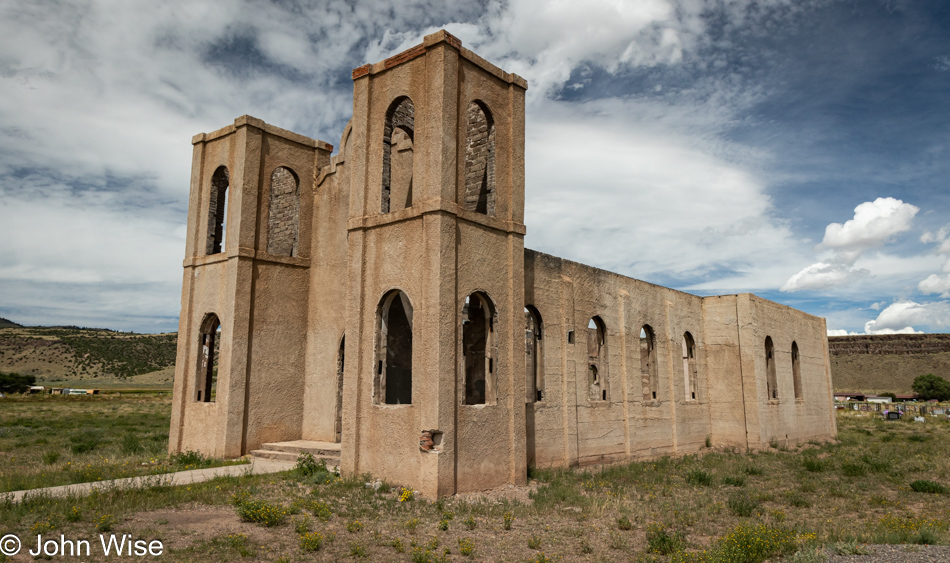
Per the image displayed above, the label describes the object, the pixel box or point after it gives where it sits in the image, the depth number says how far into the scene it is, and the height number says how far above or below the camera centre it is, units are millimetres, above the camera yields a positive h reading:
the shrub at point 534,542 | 7625 -1971
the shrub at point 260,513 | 8000 -1710
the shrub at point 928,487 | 12086 -1990
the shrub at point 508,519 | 8477 -1891
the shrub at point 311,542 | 7094 -1837
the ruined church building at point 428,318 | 10758 +1552
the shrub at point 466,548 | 7190 -1925
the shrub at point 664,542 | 7598 -1966
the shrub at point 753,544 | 7031 -1898
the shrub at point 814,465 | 14727 -1924
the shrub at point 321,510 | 8461 -1782
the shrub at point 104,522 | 7234 -1671
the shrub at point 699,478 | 12531 -1904
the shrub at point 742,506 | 9805 -1961
